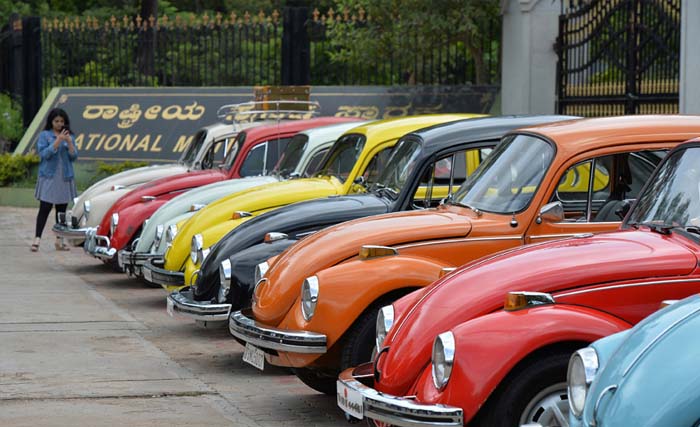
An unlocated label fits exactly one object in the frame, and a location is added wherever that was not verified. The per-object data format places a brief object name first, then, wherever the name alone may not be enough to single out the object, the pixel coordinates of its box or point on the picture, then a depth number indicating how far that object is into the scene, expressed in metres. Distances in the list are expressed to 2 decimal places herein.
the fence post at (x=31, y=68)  24.89
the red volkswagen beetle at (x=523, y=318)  5.18
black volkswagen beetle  8.64
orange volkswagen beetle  6.93
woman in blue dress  15.75
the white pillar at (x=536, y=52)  19.62
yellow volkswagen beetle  10.38
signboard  21.97
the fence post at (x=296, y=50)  23.42
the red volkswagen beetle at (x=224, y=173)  13.67
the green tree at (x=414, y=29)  20.70
